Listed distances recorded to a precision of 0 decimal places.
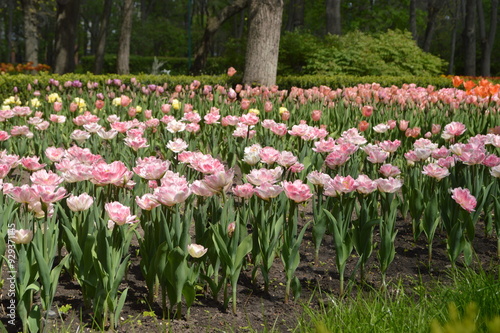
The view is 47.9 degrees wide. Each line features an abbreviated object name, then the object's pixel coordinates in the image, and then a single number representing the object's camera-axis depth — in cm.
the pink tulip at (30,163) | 301
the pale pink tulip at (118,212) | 222
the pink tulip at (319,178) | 293
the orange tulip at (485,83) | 617
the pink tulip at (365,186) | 270
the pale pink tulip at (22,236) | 217
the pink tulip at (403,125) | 509
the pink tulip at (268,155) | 308
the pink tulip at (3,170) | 267
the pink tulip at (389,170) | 318
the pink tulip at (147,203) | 243
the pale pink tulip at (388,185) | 281
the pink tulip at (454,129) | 410
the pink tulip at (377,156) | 338
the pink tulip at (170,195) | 230
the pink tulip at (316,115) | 541
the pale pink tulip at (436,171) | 314
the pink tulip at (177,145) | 361
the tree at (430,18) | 2595
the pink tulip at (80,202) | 238
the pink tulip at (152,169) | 271
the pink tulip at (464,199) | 272
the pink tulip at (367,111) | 552
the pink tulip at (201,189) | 260
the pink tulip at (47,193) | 227
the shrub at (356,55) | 1458
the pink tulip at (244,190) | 267
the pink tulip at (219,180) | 251
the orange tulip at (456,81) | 705
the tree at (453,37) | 2877
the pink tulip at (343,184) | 268
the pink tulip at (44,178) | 254
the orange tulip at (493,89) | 611
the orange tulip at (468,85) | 663
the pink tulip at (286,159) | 315
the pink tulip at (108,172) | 248
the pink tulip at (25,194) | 230
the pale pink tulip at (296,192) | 252
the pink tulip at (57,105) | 560
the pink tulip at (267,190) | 254
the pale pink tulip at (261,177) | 268
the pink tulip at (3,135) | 366
